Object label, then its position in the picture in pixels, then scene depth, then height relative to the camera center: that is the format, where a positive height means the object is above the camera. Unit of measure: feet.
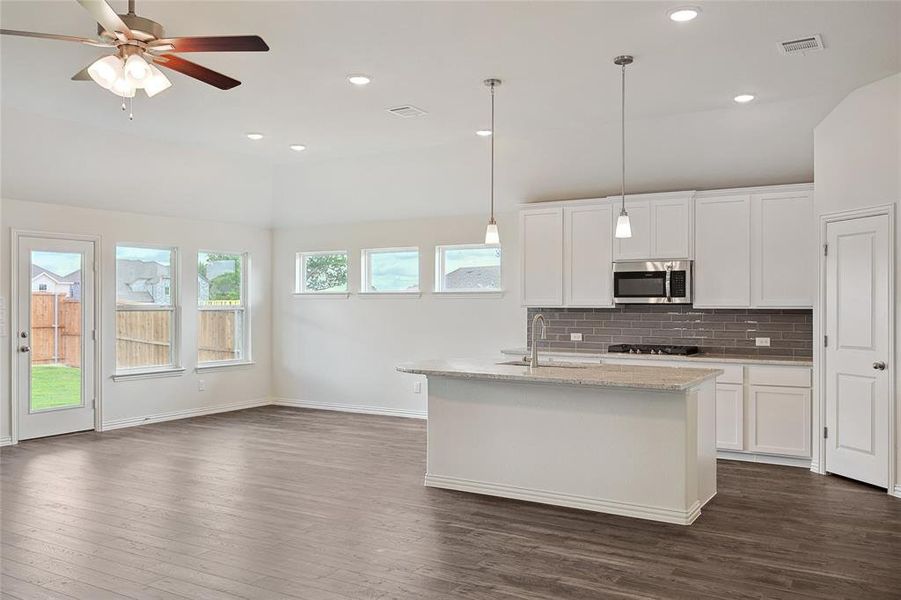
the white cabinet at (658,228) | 22.52 +2.37
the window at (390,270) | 29.63 +1.32
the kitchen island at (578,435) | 14.79 -2.93
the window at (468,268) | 27.81 +1.34
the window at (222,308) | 30.09 -0.25
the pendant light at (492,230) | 17.02 +1.71
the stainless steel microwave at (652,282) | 22.47 +0.64
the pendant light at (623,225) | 15.52 +1.69
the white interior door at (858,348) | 17.22 -1.15
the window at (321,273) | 31.42 +1.30
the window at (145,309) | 26.84 -0.26
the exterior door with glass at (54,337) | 23.38 -1.17
